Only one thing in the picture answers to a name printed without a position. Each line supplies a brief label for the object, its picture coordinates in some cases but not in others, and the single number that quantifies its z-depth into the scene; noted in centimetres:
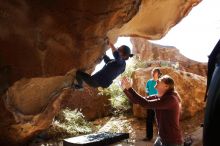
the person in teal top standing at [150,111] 515
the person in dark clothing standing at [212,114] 92
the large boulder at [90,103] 819
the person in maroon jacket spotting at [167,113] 284
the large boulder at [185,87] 710
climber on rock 426
